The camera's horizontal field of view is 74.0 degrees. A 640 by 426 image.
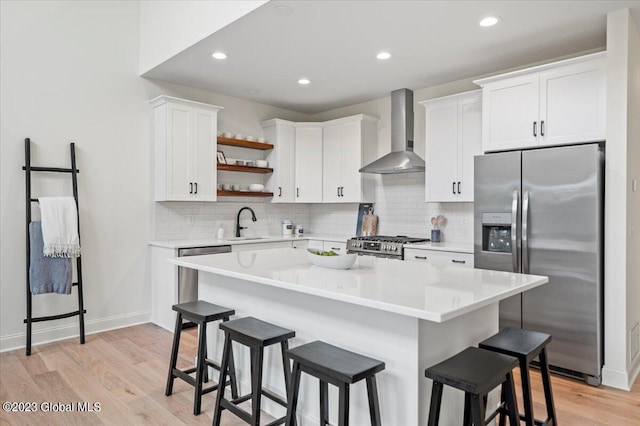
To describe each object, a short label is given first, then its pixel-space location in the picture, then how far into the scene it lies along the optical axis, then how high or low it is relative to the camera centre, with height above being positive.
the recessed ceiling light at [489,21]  3.17 +1.44
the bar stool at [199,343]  2.63 -0.87
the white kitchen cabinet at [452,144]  4.30 +0.69
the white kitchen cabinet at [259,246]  4.84 -0.43
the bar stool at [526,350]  1.97 -0.66
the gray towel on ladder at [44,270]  3.73 -0.54
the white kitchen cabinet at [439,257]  3.92 -0.45
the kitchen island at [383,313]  1.89 -0.55
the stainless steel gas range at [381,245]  4.47 -0.39
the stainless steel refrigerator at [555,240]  3.07 -0.23
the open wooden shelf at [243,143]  5.15 +0.84
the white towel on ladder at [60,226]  3.76 -0.15
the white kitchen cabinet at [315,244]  5.48 -0.44
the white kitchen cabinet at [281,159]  5.66 +0.68
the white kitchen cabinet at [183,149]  4.57 +0.67
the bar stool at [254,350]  2.18 -0.76
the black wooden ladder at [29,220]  3.75 -0.10
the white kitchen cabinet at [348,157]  5.41 +0.69
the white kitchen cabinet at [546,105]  3.27 +0.87
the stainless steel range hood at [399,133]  4.86 +0.90
